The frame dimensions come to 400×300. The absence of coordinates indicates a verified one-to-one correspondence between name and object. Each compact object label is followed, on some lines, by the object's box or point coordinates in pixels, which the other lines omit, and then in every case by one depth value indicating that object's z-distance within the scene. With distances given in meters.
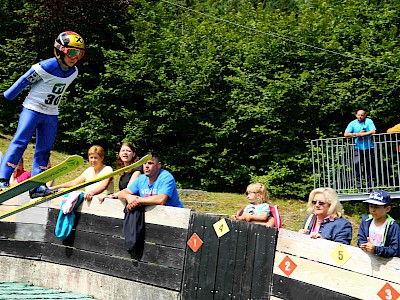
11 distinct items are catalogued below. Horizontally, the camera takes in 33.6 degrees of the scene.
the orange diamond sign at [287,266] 5.34
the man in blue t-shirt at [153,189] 6.54
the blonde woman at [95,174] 7.27
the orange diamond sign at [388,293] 4.54
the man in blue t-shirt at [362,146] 12.12
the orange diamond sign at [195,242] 6.10
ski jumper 6.55
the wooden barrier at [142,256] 5.70
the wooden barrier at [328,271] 4.64
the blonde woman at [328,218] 5.32
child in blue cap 4.76
